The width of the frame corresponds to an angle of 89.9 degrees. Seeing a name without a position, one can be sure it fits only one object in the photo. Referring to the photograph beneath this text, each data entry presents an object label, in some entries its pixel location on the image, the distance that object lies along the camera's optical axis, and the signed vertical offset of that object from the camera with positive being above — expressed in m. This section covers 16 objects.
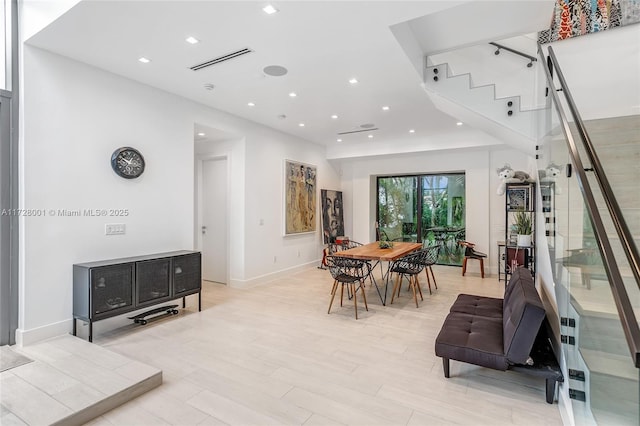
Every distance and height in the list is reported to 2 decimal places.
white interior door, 6.18 -0.18
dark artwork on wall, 8.12 -0.14
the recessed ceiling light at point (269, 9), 2.56 +1.63
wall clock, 3.89 +0.61
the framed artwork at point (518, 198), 5.68 +0.22
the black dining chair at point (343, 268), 4.43 -0.83
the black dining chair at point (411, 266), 4.98 -0.89
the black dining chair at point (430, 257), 5.31 -0.82
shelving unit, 5.58 -0.03
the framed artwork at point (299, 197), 6.97 +0.31
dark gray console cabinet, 3.40 -0.85
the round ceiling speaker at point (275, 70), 3.72 +1.67
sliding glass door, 8.08 +0.01
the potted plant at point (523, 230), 5.23 -0.33
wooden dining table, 4.57 -0.65
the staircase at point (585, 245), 1.33 -0.22
